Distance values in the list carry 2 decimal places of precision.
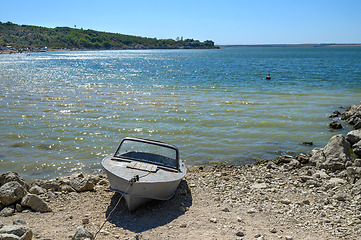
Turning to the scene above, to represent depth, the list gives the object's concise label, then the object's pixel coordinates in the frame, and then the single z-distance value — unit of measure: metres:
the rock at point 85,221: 7.60
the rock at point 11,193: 8.12
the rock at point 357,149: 13.34
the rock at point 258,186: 10.15
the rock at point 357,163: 11.03
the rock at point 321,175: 10.80
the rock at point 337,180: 10.11
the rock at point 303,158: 12.87
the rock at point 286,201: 8.88
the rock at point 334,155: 11.66
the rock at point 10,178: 9.32
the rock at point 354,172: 9.84
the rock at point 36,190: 9.17
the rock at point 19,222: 7.26
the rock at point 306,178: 10.56
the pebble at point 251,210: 8.33
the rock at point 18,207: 8.06
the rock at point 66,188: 9.61
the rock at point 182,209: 8.48
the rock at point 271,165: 12.19
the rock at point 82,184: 9.66
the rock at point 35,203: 8.15
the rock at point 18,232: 6.17
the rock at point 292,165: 11.95
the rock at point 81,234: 6.58
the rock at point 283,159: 12.70
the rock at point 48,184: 9.70
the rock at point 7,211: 7.83
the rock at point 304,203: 8.78
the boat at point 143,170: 7.94
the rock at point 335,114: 20.99
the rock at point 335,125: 18.16
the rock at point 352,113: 19.08
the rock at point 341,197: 8.72
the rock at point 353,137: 14.23
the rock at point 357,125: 17.94
